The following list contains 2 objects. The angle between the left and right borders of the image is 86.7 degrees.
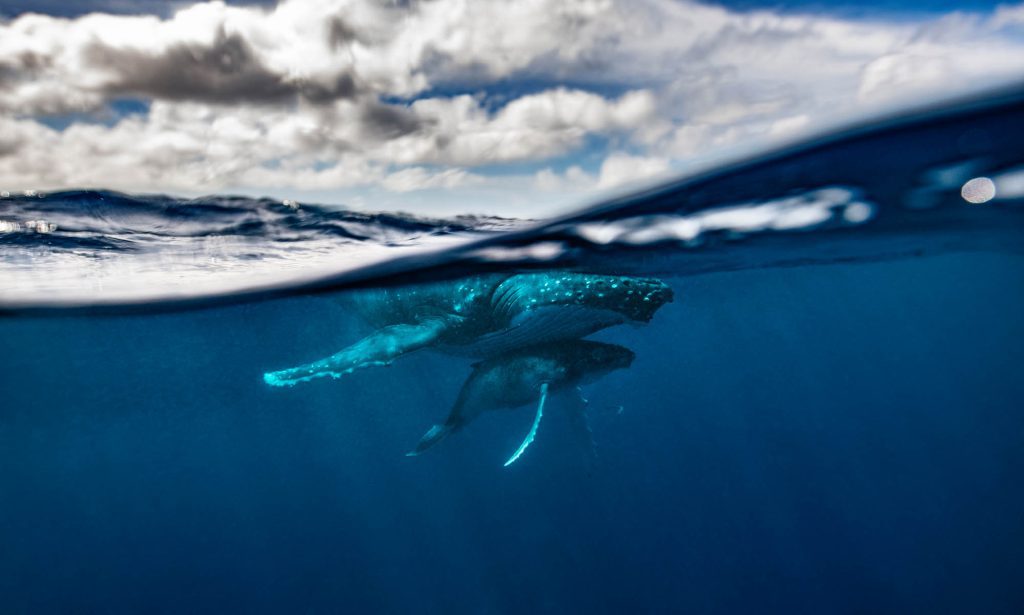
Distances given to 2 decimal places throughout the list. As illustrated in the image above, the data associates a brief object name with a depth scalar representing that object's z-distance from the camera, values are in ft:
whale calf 37.19
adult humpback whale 31.42
